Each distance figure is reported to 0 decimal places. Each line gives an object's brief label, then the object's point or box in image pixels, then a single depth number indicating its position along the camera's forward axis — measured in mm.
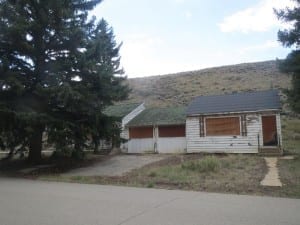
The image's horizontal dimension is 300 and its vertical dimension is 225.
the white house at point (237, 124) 16789
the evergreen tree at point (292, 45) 13685
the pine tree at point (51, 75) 13291
